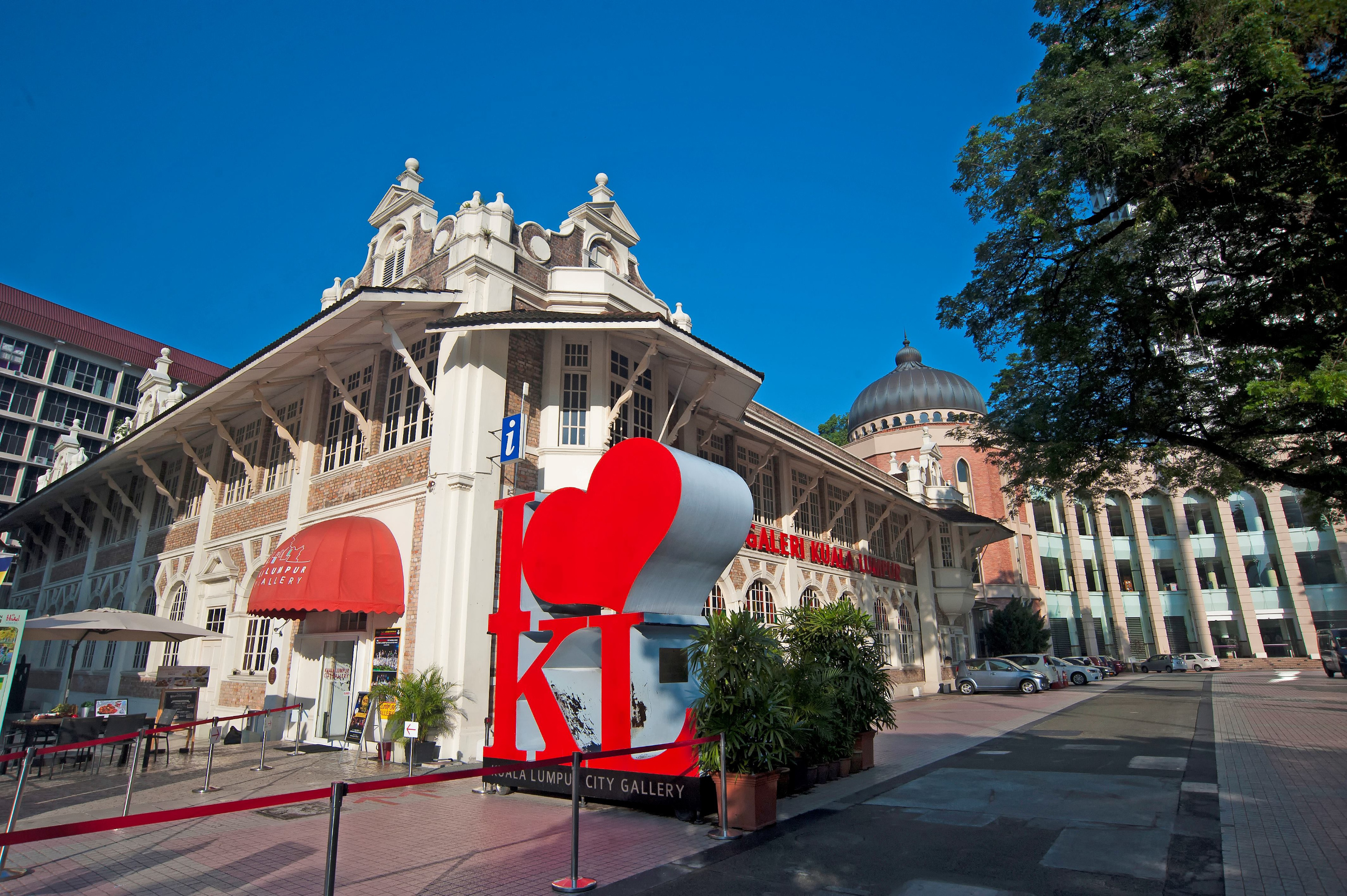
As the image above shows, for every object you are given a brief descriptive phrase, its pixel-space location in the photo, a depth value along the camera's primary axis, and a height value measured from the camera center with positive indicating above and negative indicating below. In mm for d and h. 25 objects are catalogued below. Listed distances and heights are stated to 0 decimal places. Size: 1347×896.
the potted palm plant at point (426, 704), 11547 -683
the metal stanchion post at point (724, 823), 7254 -1610
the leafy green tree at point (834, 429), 60594 +18612
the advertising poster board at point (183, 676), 15688 -308
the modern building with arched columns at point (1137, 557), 47062 +6339
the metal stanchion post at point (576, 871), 5605 -1584
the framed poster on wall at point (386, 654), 13297 +87
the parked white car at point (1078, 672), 33250 -882
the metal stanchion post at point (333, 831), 4094 -947
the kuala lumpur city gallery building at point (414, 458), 12922 +4678
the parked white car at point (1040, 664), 29688 -481
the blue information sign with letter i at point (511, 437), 12594 +3708
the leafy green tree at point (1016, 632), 37594 +1031
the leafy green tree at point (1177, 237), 8844 +5774
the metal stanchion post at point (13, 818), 5988 -1224
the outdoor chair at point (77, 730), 12482 -1112
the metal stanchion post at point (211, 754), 9500 -1209
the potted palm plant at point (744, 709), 7559 -560
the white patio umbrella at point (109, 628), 13688 +643
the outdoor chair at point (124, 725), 12492 -1033
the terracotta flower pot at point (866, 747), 11078 -1354
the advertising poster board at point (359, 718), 13594 -1044
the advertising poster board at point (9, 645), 8672 +218
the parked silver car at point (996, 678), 27797 -945
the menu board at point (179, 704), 13750 -766
